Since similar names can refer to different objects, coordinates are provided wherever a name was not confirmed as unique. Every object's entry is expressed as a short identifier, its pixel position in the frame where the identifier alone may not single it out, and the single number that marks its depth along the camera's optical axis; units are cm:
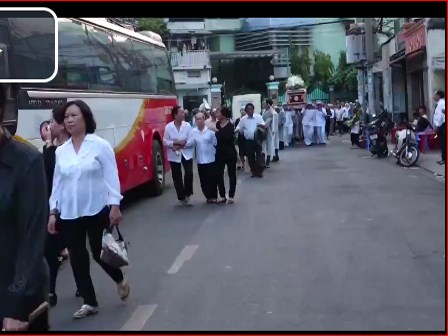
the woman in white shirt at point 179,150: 1373
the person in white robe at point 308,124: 2991
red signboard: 2378
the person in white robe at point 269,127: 2009
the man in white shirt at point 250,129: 1753
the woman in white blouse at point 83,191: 678
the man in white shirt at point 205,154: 1370
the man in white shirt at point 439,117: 1691
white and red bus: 973
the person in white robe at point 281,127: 2544
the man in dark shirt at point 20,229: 348
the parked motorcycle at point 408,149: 1933
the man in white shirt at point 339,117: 3741
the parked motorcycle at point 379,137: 2247
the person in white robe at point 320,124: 2970
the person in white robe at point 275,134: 2094
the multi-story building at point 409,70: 2314
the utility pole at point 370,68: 2040
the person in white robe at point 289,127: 2863
